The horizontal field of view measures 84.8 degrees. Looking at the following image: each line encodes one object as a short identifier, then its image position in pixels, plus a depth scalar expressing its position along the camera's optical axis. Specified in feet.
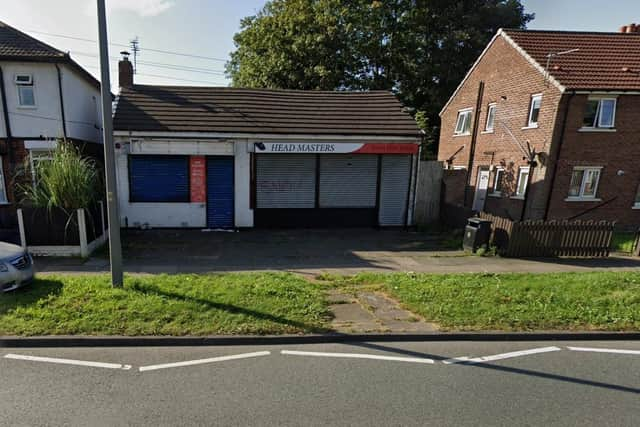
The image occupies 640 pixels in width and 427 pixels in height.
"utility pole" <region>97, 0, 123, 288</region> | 17.81
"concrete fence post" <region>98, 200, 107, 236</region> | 32.73
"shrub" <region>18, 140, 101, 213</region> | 27.96
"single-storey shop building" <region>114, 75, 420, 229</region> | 38.01
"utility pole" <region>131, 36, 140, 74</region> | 125.79
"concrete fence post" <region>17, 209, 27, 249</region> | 27.91
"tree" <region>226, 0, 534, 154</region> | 79.56
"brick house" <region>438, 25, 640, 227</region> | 43.62
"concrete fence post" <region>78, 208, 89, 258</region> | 28.22
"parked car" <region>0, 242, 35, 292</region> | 19.04
